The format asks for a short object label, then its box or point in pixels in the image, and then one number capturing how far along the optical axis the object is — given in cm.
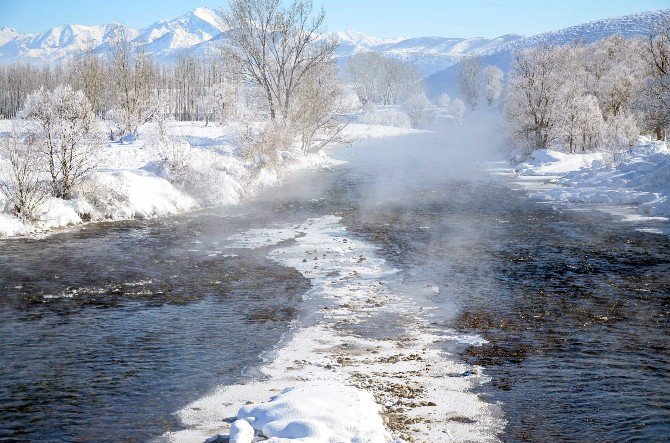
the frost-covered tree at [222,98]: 7688
